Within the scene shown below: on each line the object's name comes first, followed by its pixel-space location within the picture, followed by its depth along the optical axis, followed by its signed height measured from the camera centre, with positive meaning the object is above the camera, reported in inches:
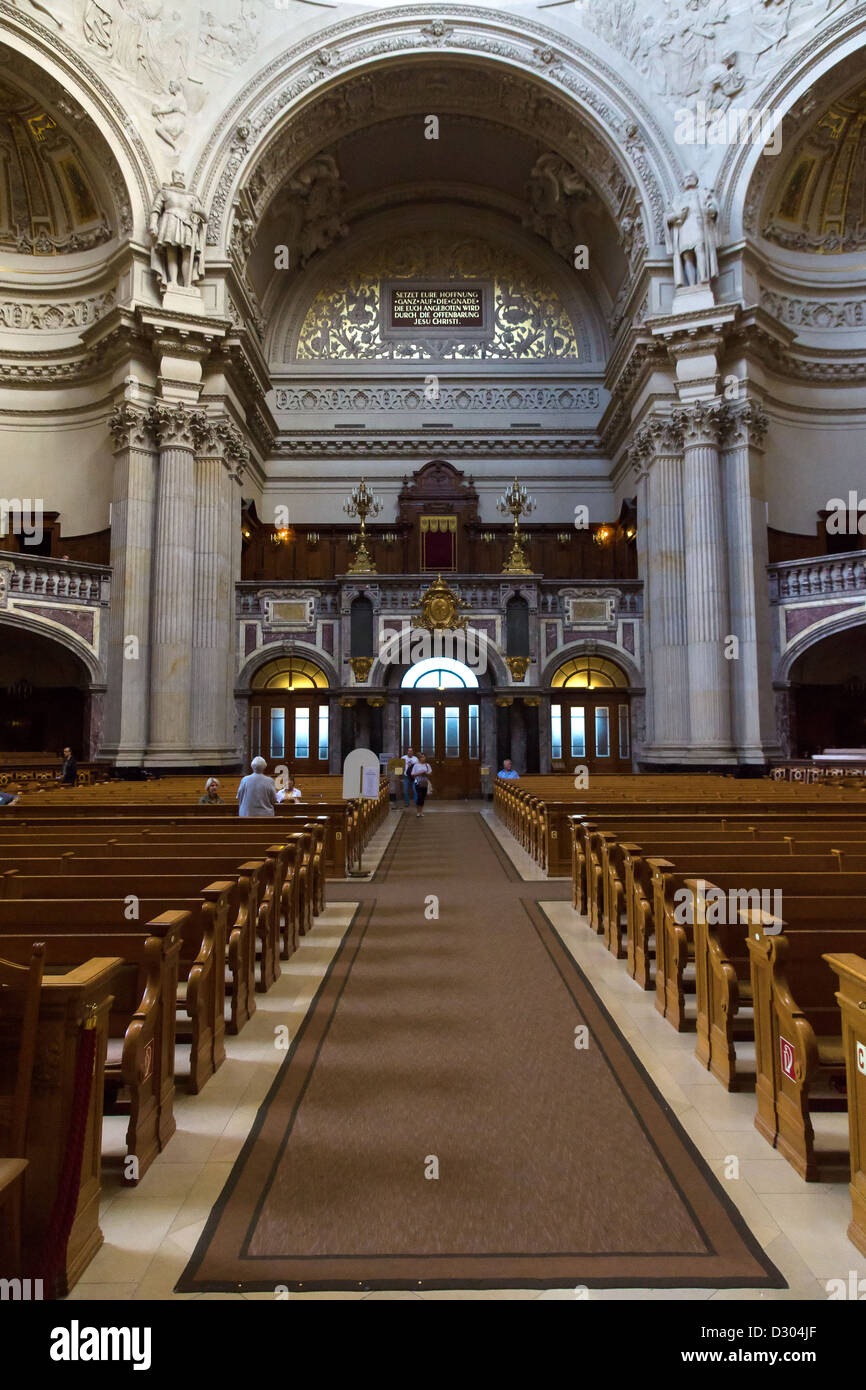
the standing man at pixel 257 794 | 353.4 -14.7
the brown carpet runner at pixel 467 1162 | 105.0 -63.0
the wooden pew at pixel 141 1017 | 127.0 -42.4
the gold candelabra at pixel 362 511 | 867.4 +289.3
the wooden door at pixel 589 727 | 860.6 +33.3
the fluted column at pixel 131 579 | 726.5 +161.2
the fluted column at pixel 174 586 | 725.9 +155.3
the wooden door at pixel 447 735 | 873.5 +25.8
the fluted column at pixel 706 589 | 726.5 +150.8
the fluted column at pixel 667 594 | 759.1 +152.5
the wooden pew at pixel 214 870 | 214.3 -29.2
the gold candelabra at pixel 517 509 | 866.1 +281.5
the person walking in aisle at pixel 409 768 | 777.6 -8.6
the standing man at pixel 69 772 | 632.4 -8.7
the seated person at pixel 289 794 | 448.6 -18.5
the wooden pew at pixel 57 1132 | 100.3 -46.1
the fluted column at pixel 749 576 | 726.5 +162.8
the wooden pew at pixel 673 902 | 191.8 -35.2
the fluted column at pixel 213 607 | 757.9 +140.9
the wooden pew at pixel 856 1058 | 109.1 -41.4
